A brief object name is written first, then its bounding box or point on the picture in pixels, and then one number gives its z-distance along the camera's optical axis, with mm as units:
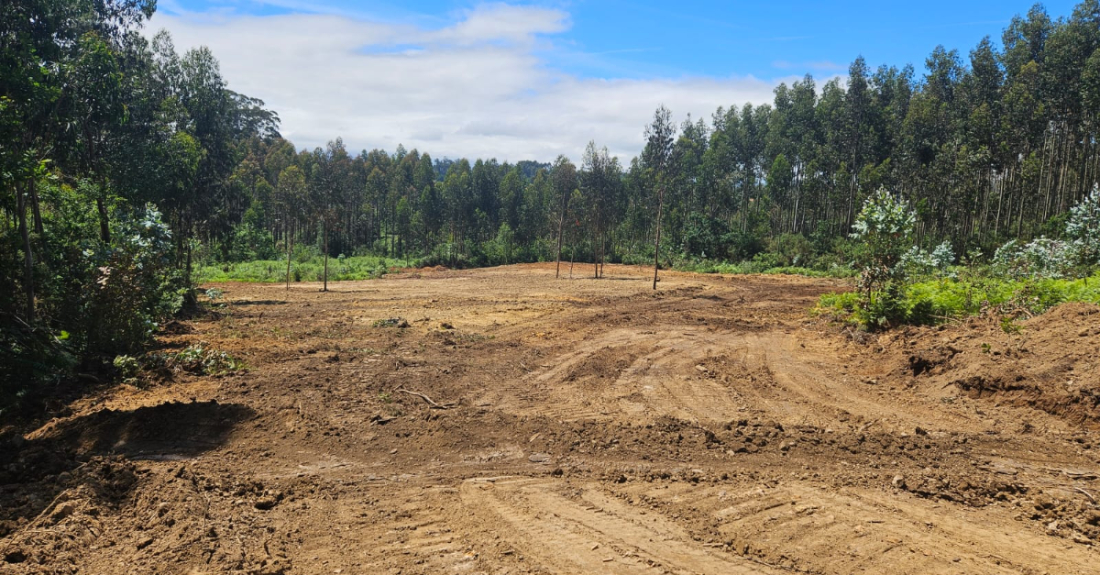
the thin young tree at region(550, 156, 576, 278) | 39800
